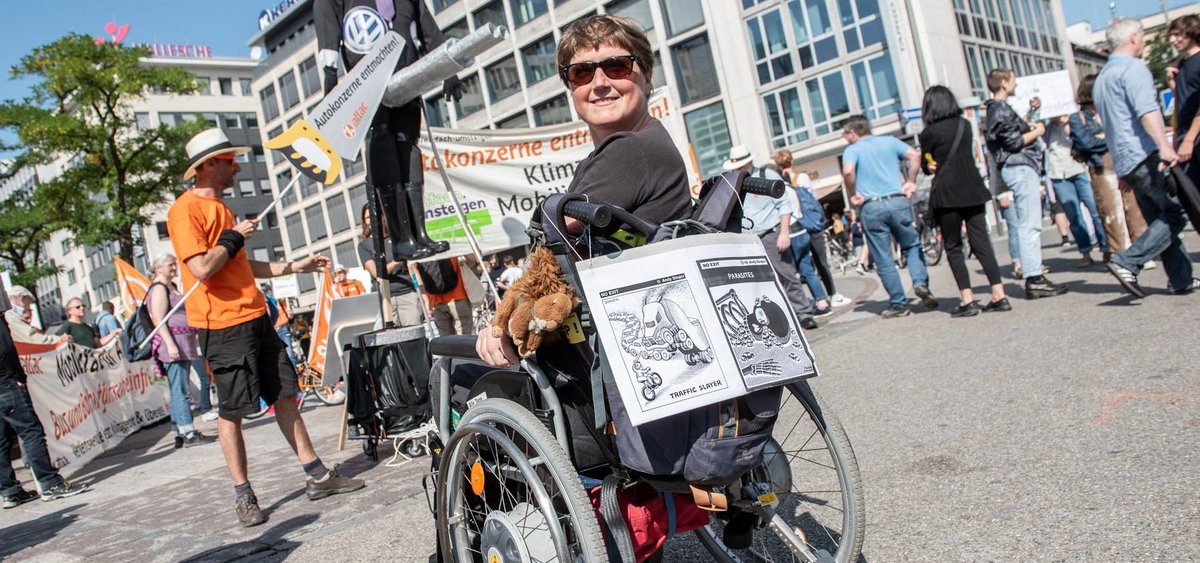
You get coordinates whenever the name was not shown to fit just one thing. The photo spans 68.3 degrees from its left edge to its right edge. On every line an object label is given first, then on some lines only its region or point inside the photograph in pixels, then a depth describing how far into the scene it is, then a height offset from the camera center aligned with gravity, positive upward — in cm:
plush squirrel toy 219 +0
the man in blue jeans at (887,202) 771 +25
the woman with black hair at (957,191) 709 +20
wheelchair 214 -45
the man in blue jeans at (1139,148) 598 +20
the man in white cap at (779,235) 812 +19
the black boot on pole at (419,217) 572 +74
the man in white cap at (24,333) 822 +78
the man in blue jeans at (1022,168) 733 +28
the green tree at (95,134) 2873 +869
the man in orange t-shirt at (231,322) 452 +26
